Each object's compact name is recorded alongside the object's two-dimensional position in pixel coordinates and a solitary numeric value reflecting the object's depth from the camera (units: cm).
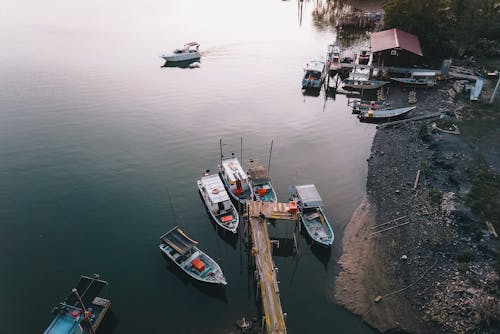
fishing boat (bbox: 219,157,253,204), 4453
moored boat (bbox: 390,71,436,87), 7200
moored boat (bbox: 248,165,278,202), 4409
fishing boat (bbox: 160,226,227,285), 3397
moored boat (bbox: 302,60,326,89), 7788
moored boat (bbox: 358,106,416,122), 6314
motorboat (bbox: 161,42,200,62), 9300
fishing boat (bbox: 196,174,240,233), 4019
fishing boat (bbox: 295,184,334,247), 3859
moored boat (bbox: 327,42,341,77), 8312
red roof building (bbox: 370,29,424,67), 7531
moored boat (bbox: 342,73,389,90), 7462
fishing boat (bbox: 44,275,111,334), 2914
